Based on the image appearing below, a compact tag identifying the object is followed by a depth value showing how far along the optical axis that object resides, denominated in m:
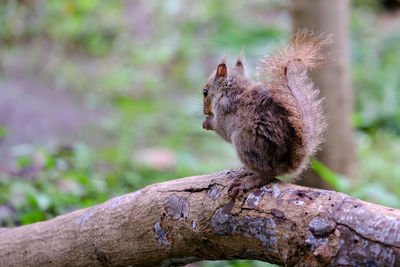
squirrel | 4.23
